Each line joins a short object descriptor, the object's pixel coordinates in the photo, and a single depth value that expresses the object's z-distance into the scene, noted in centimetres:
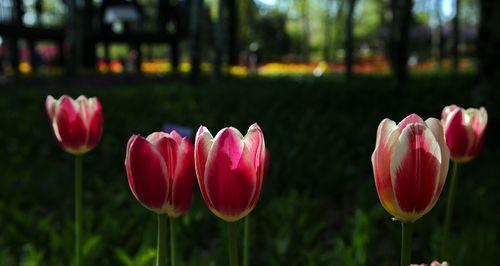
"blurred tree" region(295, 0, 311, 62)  4339
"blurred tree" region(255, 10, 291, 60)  4441
